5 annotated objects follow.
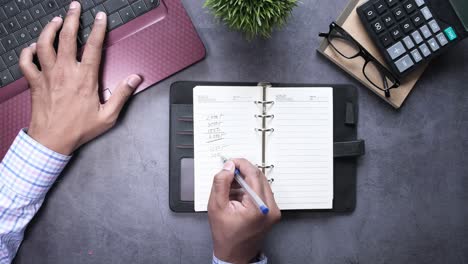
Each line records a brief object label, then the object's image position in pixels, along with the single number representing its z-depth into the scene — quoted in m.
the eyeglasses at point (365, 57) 0.70
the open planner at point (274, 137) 0.70
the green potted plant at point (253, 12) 0.58
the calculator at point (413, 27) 0.66
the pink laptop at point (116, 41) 0.64
